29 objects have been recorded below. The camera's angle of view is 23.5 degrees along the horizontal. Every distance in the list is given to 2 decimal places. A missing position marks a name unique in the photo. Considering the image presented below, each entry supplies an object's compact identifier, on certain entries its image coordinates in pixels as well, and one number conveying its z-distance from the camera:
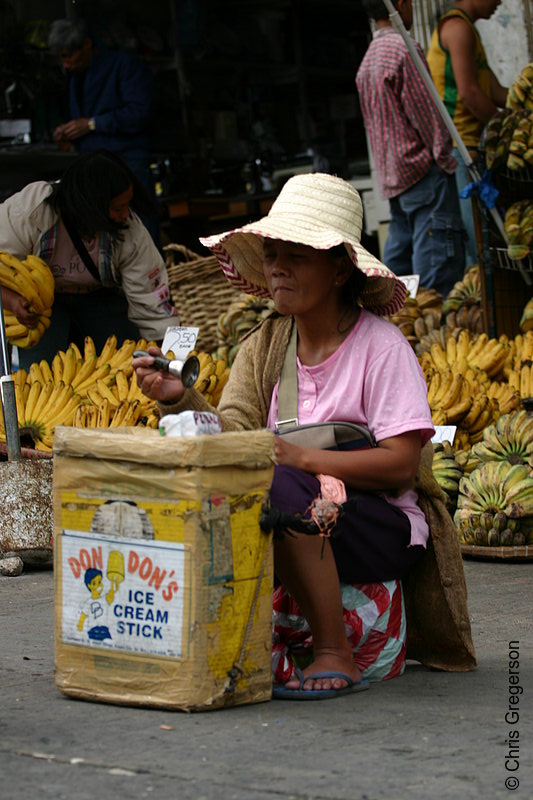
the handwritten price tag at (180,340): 5.08
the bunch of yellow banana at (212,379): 5.58
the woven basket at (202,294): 7.52
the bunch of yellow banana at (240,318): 7.12
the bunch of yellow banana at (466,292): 6.94
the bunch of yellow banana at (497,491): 4.86
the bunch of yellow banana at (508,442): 5.15
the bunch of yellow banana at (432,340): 6.64
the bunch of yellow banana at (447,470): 5.22
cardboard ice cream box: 2.56
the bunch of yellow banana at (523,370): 5.80
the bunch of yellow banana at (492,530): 4.82
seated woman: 2.81
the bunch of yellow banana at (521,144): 6.12
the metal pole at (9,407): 4.64
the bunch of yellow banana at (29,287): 5.62
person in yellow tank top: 7.09
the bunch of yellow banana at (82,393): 5.31
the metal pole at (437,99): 6.36
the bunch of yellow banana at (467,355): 5.98
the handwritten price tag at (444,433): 5.38
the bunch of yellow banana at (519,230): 6.26
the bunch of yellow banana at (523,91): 6.26
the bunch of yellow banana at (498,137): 6.18
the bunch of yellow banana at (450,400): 5.54
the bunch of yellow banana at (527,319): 6.41
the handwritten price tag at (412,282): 6.59
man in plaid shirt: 7.21
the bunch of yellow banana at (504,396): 5.66
